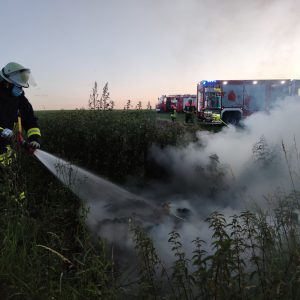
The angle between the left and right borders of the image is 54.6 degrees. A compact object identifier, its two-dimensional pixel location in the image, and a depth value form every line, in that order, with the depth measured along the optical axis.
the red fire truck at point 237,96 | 14.30
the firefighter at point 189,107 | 13.92
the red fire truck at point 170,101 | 27.65
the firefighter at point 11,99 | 3.20
